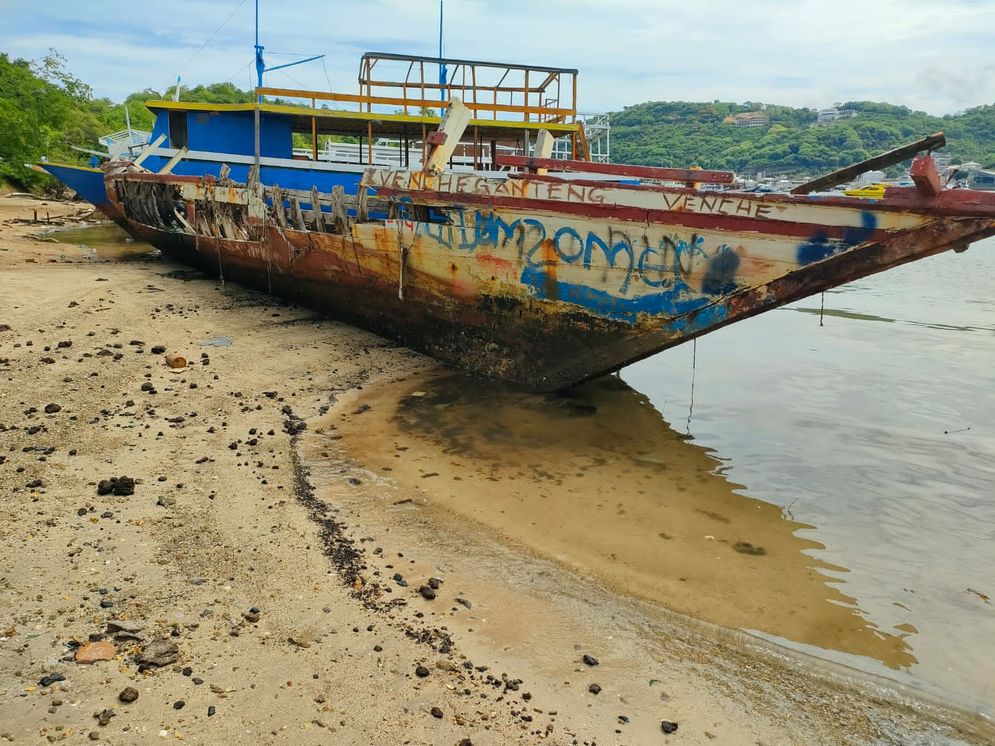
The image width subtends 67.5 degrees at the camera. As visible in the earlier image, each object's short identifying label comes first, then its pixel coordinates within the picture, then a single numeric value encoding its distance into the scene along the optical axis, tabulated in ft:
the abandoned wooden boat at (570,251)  18.71
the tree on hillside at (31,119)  95.09
